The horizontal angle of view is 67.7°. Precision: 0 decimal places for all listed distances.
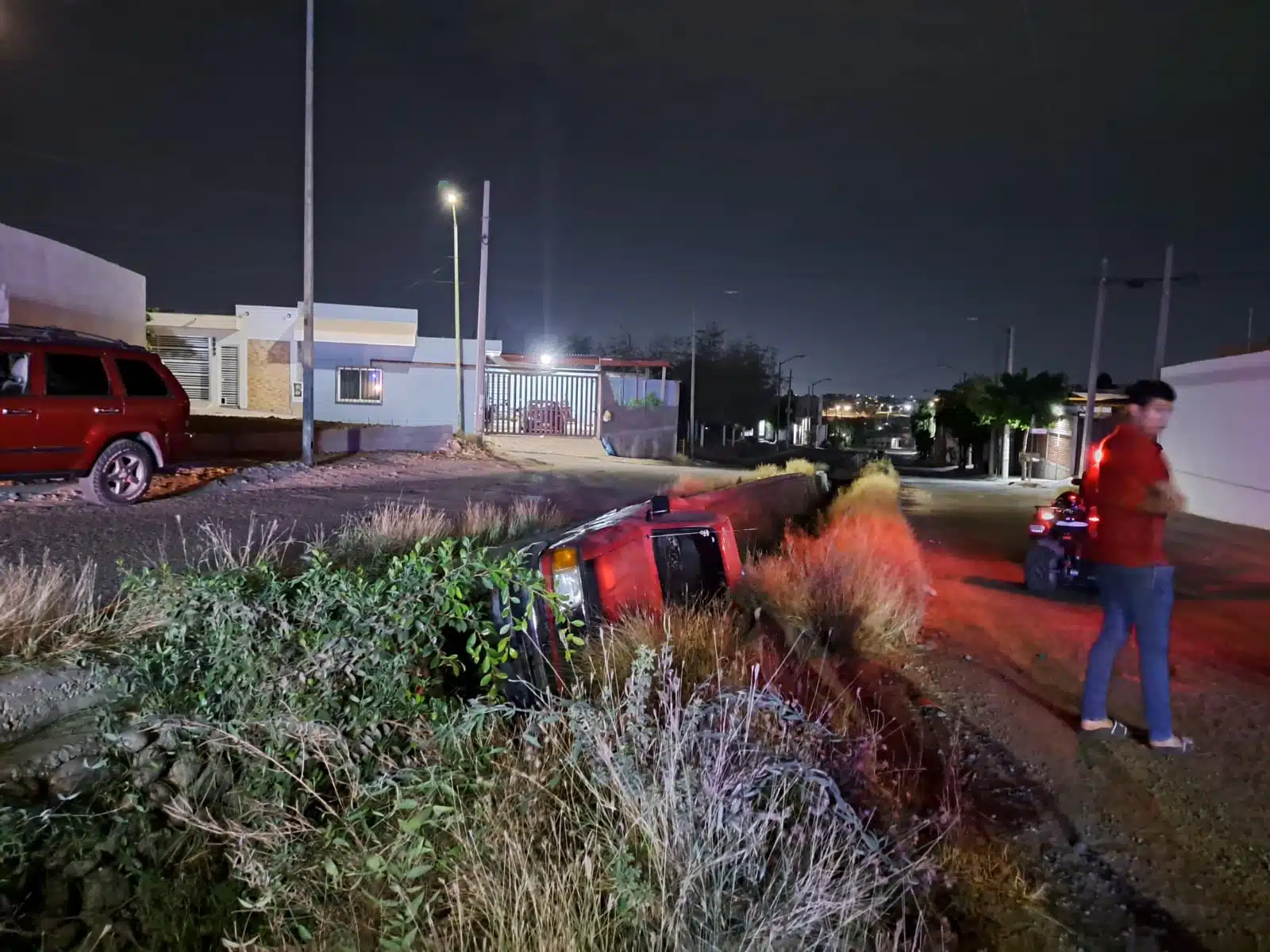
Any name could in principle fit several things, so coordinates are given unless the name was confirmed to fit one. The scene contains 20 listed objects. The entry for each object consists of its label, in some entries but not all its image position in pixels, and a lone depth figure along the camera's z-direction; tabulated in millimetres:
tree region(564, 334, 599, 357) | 85381
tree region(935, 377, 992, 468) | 44000
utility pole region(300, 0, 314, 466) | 17734
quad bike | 9750
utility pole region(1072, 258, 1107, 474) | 30703
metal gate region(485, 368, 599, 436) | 32844
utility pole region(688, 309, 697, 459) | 45856
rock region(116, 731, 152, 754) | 4504
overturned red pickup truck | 5066
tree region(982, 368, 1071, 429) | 40219
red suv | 10172
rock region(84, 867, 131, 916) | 3834
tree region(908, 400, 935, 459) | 76188
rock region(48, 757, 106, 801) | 4406
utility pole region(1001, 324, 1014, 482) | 42312
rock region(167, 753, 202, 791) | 4488
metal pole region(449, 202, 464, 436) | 27453
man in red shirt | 4934
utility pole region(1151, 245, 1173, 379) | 25773
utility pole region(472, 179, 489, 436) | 26156
